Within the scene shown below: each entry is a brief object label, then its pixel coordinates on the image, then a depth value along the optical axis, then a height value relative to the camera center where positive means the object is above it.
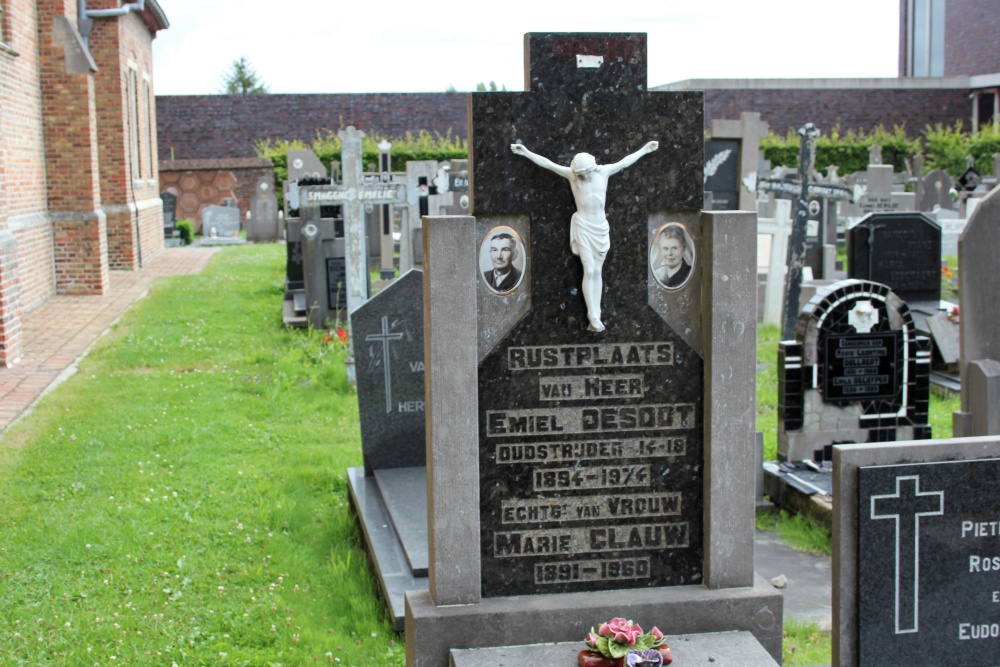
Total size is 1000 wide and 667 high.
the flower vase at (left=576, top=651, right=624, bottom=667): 3.49 -1.44
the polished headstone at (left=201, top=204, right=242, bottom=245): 28.88 -0.14
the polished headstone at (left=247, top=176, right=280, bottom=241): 27.70 -0.05
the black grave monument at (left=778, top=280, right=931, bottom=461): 6.96 -1.08
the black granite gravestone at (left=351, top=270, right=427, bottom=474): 6.70 -0.99
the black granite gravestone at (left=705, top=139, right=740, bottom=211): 12.67 +0.47
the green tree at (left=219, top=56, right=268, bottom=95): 72.50 +9.17
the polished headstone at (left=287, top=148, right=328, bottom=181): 20.72 +1.02
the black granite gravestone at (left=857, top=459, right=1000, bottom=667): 3.30 -1.10
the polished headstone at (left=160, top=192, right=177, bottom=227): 28.44 +0.30
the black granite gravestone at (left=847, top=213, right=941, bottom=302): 10.28 -0.42
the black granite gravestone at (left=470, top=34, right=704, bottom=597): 3.85 -0.55
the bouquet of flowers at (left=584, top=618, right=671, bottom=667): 3.43 -1.39
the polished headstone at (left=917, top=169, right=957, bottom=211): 22.80 +0.34
